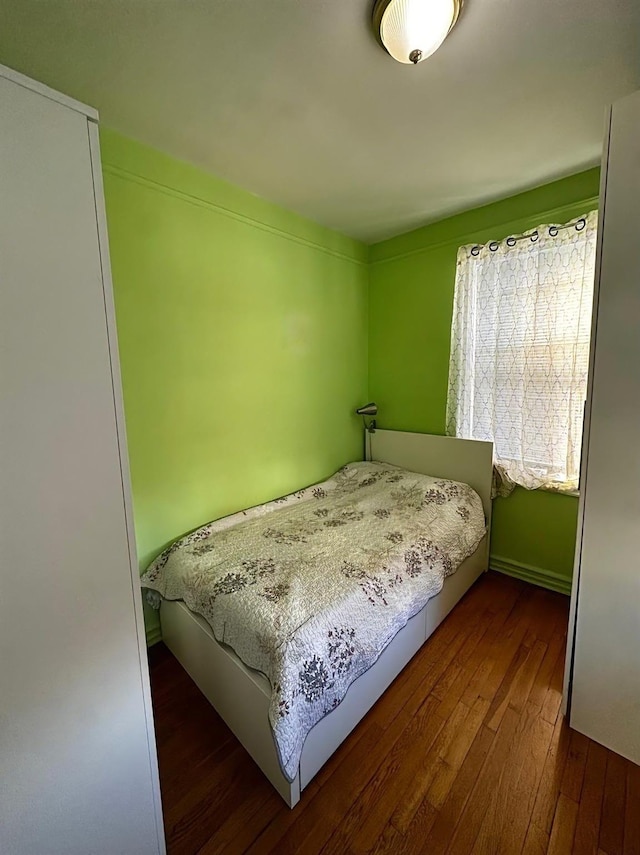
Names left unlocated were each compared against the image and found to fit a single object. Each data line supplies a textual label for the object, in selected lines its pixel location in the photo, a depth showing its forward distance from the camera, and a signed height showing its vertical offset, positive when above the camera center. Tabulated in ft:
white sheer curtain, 6.90 +0.66
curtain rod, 6.64 +2.97
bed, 3.94 -2.99
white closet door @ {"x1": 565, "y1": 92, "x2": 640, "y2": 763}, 3.87 -1.32
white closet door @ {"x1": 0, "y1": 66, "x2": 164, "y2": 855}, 2.23 -0.79
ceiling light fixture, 3.47 +3.68
